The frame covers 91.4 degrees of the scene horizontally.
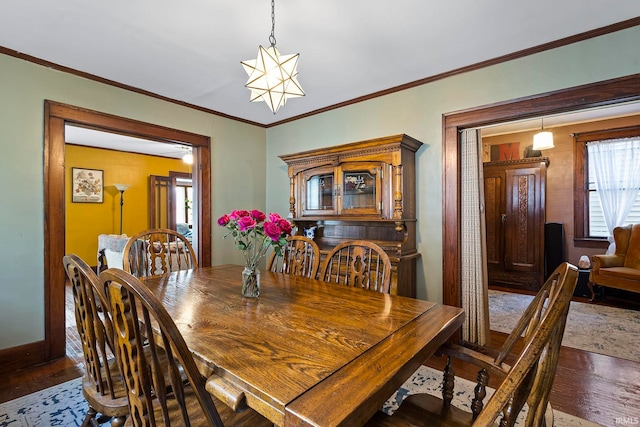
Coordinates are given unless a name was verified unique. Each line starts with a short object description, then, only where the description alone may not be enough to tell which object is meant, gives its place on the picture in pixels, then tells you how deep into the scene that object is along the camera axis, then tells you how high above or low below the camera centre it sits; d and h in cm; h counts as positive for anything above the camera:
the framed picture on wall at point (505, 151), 509 +102
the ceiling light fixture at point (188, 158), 556 +105
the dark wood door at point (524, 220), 469 -11
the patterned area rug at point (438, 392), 179 -119
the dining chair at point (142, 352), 73 -34
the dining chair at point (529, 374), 62 -38
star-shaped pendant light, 171 +80
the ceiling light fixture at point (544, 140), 418 +97
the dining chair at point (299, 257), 223 -30
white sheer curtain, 428 +52
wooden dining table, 75 -43
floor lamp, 588 +56
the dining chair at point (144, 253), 219 -26
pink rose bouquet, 155 -7
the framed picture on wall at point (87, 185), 564 +61
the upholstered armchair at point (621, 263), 368 -65
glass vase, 158 -34
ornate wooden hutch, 272 +19
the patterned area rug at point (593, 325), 276 -119
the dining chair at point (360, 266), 178 -32
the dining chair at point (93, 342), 106 -46
